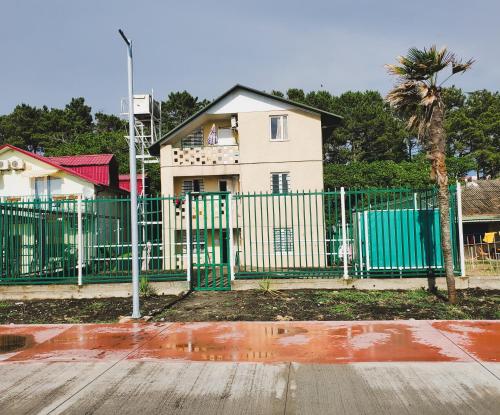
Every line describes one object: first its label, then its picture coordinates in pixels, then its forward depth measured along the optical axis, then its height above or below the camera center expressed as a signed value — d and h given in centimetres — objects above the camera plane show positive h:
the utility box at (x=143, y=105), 3041 +876
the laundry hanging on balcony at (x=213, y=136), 2584 +566
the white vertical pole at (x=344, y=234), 1151 +10
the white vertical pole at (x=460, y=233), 1110 +3
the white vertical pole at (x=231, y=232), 1172 +23
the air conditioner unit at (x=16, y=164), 2836 +489
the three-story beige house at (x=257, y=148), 2469 +485
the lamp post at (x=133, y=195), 916 +94
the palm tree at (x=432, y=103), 974 +276
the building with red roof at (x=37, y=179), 2823 +401
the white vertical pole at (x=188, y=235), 1172 +17
